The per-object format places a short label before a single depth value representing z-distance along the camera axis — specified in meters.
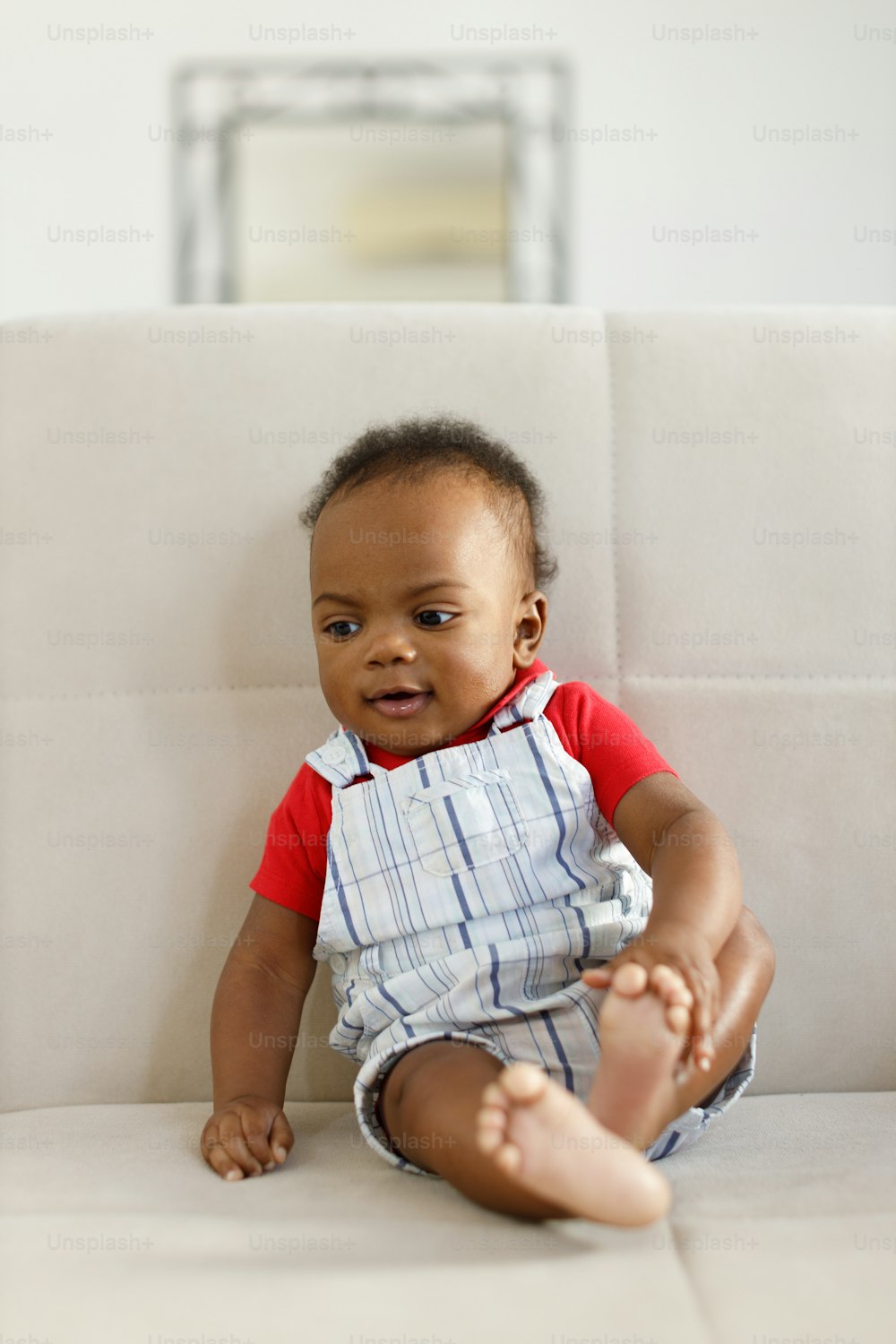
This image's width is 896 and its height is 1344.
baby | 0.90
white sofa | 1.15
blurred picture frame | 2.15
